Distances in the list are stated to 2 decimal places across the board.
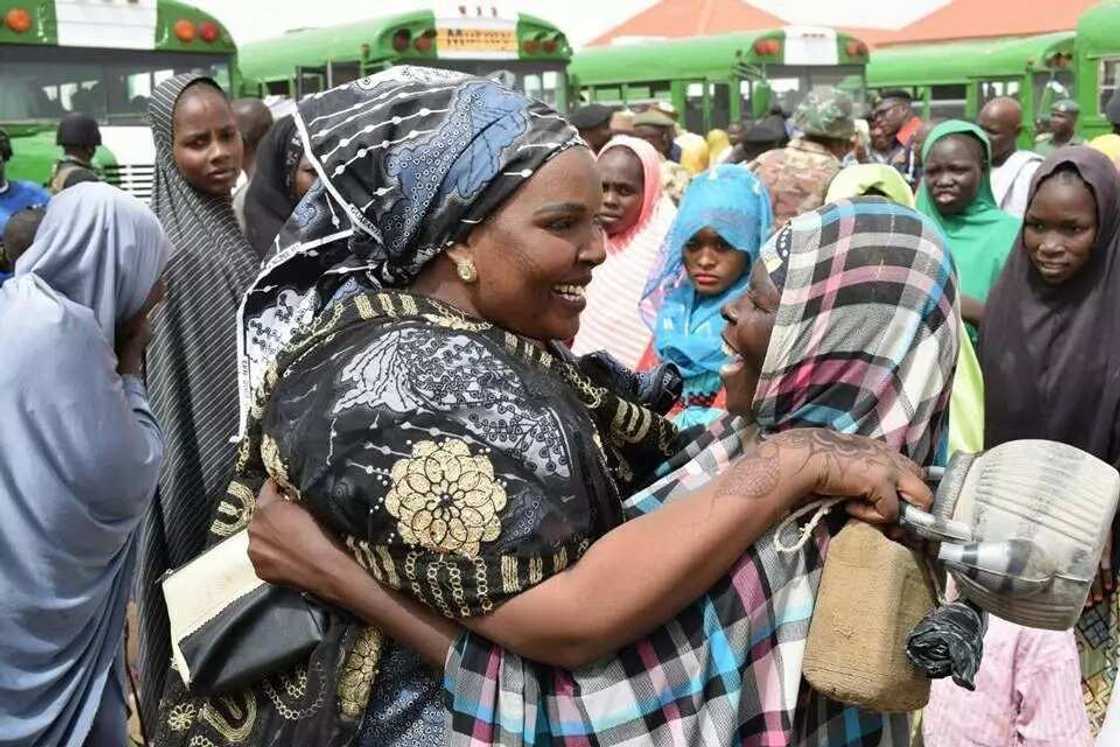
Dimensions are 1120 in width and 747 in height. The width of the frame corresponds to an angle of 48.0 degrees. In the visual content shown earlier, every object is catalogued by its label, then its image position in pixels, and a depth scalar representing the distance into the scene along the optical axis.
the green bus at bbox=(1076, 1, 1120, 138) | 13.52
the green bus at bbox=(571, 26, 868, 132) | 14.43
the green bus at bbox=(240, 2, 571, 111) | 11.77
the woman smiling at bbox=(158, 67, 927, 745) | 1.43
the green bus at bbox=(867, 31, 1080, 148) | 15.78
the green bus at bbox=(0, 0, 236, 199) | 10.09
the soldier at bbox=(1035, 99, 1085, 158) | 11.05
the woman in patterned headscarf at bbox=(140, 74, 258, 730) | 3.03
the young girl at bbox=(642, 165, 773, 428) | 3.66
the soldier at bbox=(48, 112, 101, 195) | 8.34
